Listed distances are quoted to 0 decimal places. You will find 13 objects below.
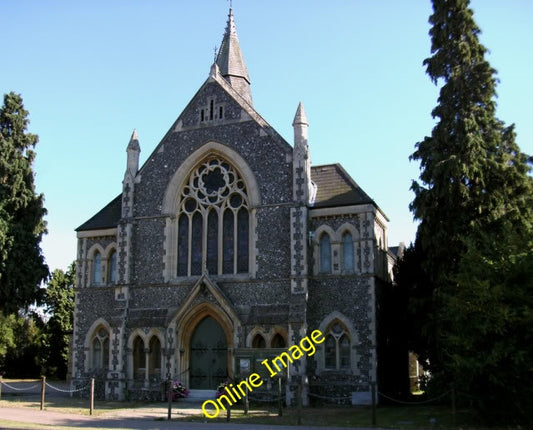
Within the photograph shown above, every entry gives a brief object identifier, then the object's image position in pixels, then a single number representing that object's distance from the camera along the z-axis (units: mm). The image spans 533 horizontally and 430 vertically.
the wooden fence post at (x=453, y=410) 16703
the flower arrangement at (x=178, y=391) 24156
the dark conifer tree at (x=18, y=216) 28734
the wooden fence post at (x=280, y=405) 19458
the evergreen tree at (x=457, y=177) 20312
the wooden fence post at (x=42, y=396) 21014
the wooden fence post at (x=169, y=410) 18639
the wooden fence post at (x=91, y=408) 19747
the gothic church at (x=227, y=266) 23344
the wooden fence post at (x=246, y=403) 20367
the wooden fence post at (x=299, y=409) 17562
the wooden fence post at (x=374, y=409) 17275
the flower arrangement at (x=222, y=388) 22797
